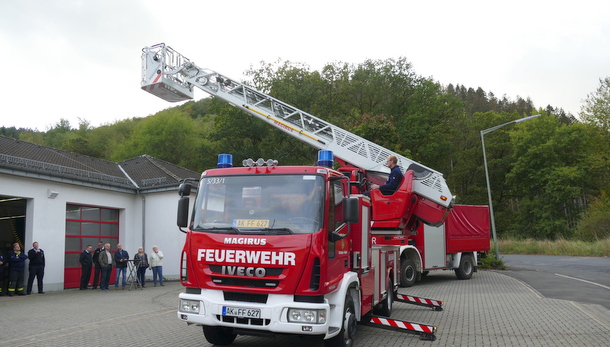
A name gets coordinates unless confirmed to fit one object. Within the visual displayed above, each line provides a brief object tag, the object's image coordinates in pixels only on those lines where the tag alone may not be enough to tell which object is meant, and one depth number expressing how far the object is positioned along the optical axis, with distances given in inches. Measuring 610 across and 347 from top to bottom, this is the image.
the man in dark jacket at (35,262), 605.9
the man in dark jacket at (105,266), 673.6
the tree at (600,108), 1809.8
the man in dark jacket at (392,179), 420.2
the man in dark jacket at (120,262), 683.4
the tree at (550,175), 1838.1
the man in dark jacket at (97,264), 678.5
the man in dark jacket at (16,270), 581.5
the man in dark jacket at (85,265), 667.4
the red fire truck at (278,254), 233.3
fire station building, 643.5
